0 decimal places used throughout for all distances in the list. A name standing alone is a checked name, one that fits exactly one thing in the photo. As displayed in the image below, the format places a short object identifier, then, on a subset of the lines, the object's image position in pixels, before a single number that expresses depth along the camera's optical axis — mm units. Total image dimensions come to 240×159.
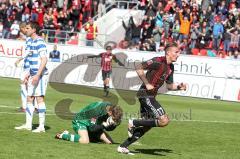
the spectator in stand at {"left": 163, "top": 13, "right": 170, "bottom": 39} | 37069
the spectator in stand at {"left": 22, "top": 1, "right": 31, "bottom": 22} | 41806
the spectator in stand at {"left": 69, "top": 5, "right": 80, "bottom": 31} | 41625
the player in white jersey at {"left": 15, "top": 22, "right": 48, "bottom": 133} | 14773
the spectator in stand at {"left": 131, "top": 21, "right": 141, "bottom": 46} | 38188
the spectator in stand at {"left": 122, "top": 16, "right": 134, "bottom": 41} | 38822
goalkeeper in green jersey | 13500
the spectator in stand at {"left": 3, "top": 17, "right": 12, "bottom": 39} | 40969
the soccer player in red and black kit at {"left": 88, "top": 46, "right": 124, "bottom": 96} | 29594
